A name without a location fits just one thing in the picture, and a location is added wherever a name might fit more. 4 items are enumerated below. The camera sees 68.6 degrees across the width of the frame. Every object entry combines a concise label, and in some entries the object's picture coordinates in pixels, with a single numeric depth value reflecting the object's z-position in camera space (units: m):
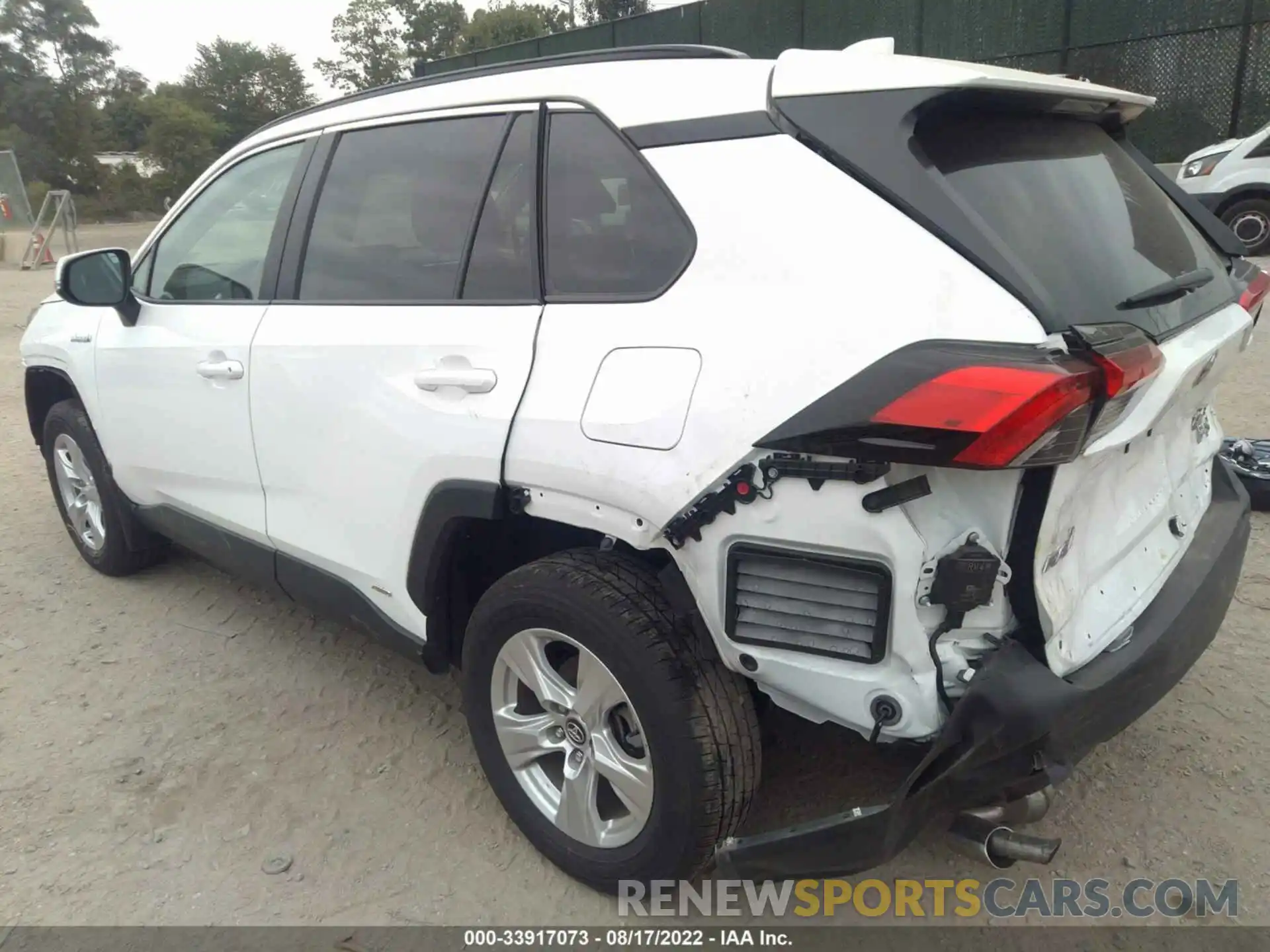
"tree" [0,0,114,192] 48.28
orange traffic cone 18.73
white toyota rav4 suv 1.67
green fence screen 14.31
